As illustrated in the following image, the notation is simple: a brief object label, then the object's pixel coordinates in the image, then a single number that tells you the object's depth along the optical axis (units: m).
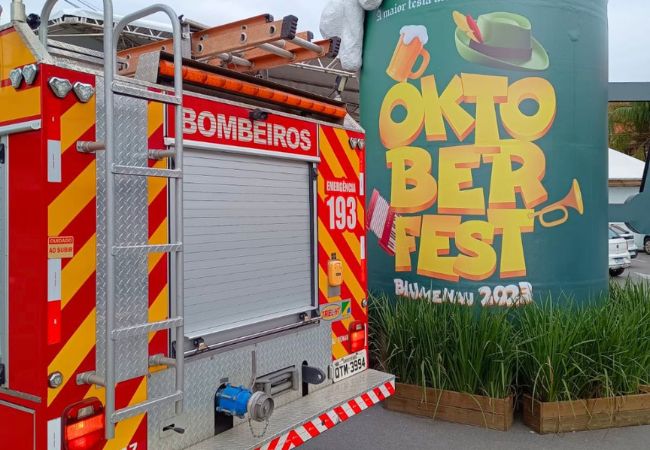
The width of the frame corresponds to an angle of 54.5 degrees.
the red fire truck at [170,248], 2.56
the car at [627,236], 17.62
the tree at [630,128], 30.50
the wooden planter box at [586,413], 5.11
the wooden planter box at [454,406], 5.19
